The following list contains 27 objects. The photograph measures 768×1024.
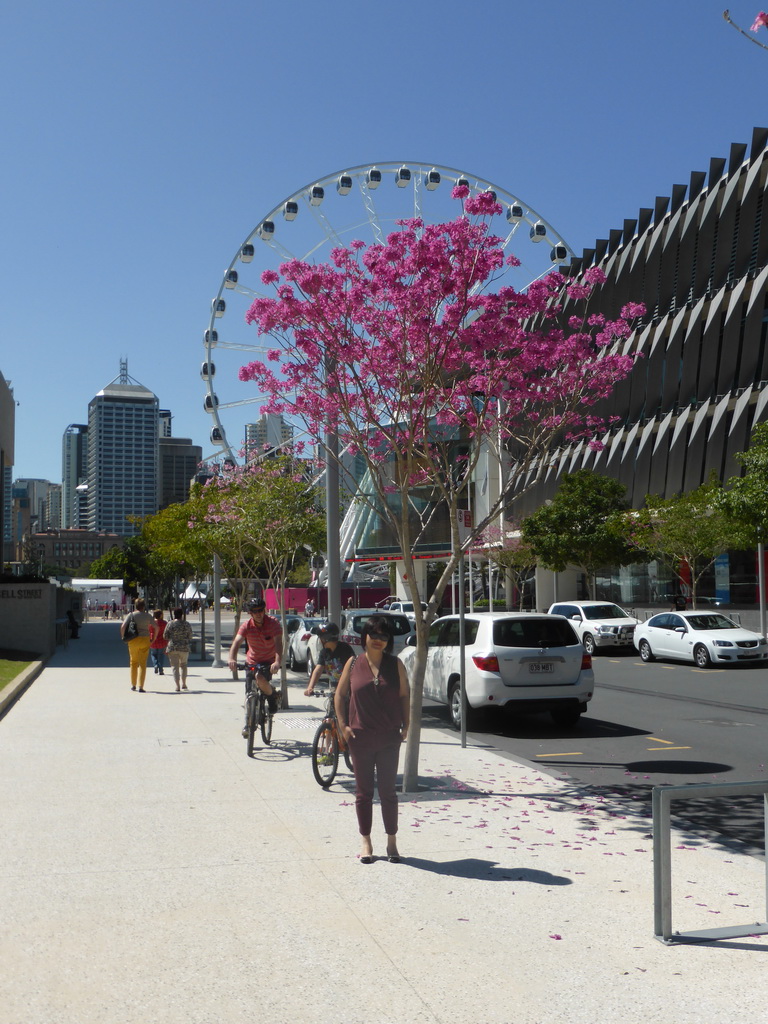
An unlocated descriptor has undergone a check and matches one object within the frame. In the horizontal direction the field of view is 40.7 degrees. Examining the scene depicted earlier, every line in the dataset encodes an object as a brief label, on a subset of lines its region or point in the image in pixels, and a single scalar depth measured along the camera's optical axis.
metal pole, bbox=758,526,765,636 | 29.86
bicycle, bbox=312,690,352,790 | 9.26
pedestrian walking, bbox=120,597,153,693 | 19.16
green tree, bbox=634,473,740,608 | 32.94
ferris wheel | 38.31
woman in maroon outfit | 6.65
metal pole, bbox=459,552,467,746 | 11.06
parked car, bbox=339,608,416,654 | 21.21
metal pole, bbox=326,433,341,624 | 15.38
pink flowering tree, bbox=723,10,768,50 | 6.30
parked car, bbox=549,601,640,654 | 30.05
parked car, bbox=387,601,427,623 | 37.05
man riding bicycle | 11.55
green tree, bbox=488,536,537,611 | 50.53
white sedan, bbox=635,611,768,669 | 24.39
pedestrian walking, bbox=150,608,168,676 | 22.42
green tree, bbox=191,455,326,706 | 20.45
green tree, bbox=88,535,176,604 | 59.72
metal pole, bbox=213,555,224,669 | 26.09
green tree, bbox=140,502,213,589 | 28.10
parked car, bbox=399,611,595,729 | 13.33
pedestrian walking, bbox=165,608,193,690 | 19.30
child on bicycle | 10.71
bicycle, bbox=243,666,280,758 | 11.12
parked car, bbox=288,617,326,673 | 24.43
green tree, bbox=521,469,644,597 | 39.06
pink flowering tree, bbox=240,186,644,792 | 10.20
